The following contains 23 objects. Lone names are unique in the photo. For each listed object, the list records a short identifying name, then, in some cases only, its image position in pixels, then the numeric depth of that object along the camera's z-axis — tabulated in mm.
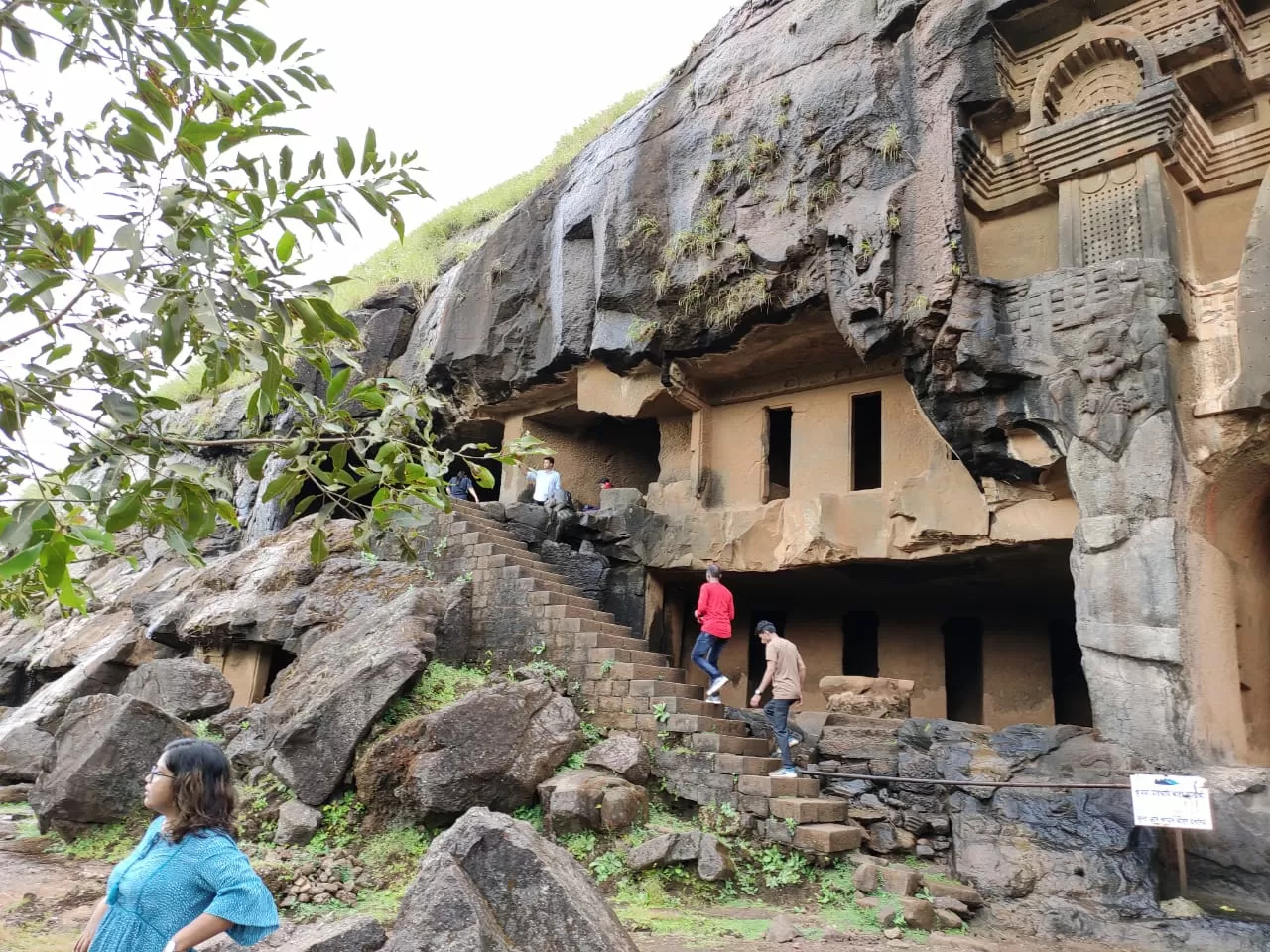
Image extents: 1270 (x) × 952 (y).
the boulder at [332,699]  8328
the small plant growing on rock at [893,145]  10055
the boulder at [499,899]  3756
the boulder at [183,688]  10586
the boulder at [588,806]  7566
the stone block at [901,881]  6910
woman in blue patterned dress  2457
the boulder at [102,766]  8328
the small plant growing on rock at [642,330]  12164
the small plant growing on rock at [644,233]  12172
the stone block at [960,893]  6891
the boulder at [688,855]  7129
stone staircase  7879
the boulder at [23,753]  11023
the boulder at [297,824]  7758
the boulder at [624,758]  8266
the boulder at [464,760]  7719
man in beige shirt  8148
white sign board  6094
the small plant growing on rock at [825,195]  10516
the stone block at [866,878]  6977
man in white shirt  13422
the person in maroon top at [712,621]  9758
